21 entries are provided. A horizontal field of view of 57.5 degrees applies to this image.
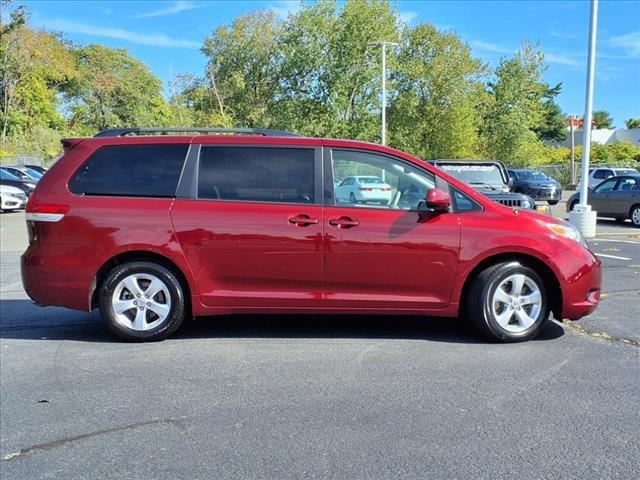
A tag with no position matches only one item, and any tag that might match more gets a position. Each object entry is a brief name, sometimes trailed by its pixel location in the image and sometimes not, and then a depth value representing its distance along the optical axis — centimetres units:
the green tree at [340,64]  4119
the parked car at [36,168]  2858
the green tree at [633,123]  9288
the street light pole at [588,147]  1301
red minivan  502
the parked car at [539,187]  2708
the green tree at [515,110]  3884
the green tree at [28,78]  4481
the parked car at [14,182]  2148
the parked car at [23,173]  2480
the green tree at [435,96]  3934
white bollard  1330
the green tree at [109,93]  6291
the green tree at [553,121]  7081
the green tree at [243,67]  5019
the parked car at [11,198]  2067
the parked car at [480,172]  1186
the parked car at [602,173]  2755
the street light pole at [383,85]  3195
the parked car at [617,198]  1628
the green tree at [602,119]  10618
